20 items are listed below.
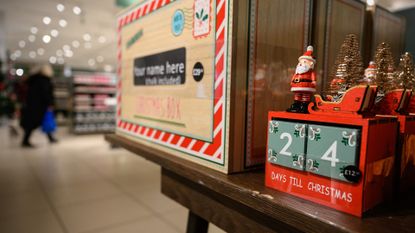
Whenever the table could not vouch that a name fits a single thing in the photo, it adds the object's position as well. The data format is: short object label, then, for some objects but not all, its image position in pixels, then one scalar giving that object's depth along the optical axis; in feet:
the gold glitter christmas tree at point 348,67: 2.36
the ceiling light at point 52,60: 50.98
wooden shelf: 1.69
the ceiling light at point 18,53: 44.24
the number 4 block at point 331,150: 1.74
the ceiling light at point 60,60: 51.53
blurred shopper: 20.17
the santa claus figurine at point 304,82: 2.14
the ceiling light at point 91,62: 54.72
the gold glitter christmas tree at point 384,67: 2.54
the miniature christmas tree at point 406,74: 2.61
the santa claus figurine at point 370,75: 2.51
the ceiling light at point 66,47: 38.83
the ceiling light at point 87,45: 37.32
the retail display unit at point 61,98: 38.96
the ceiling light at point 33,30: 29.10
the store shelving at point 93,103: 26.16
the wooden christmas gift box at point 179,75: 2.82
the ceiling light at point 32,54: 45.01
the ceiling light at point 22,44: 36.96
